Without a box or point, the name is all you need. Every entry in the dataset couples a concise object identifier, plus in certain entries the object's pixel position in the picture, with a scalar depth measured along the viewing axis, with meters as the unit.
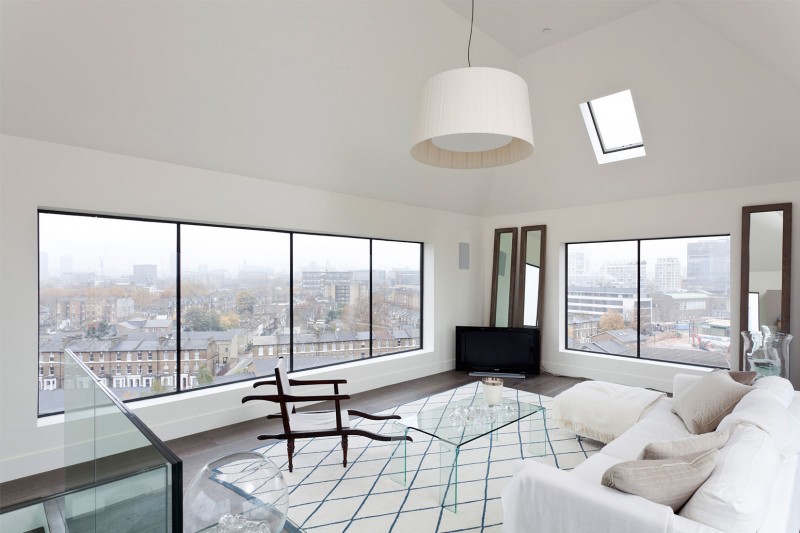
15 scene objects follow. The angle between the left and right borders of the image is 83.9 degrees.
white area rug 2.91
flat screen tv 6.91
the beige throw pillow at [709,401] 3.20
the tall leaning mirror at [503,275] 7.54
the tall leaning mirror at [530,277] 7.24
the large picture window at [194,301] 3.92
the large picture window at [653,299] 5.80
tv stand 6.82
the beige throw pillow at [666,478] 1.88
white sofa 1.74
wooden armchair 3.45
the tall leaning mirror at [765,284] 4.99
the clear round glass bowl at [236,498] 1.45
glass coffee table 3.14
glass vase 4.84
